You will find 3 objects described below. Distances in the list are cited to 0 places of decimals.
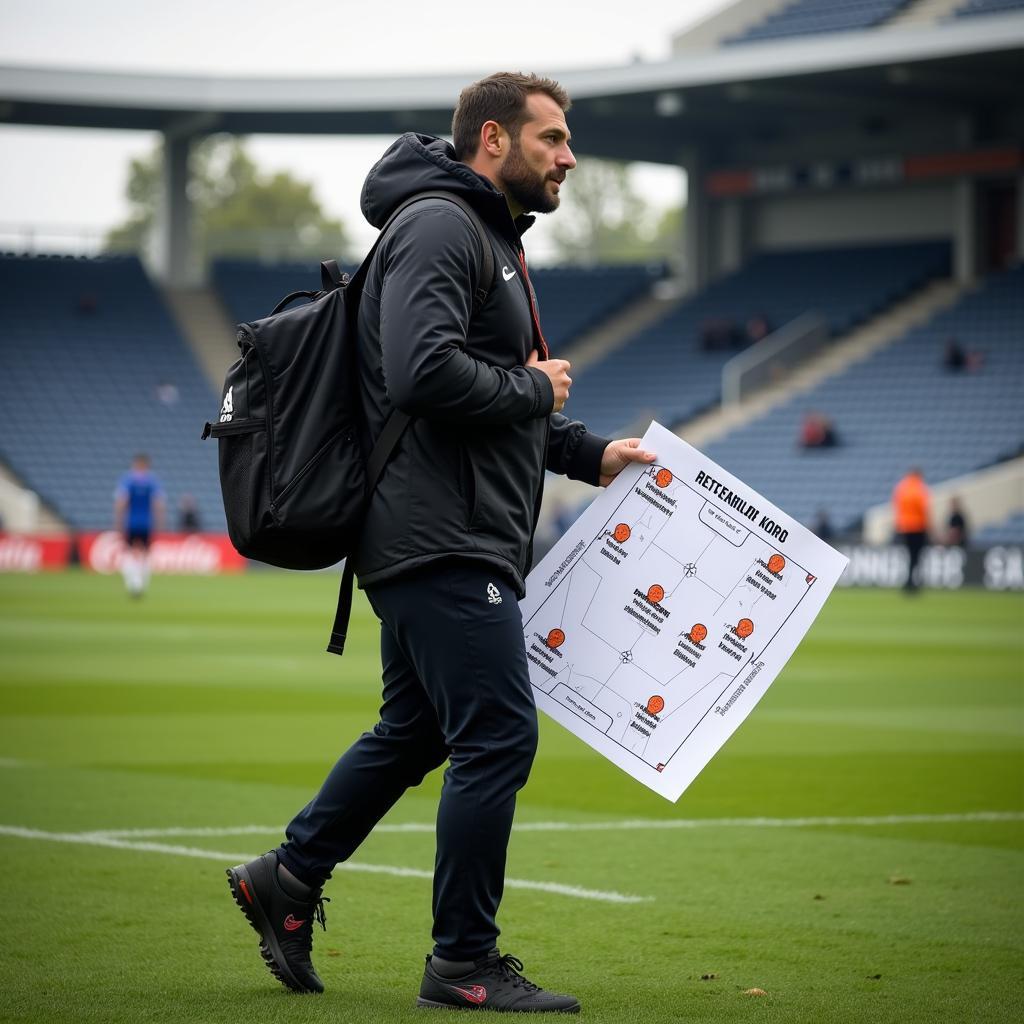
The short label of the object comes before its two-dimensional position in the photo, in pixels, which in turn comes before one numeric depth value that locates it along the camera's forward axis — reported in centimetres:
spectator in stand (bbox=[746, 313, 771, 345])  4516
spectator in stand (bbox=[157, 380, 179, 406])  4741
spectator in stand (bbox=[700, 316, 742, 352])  4588
